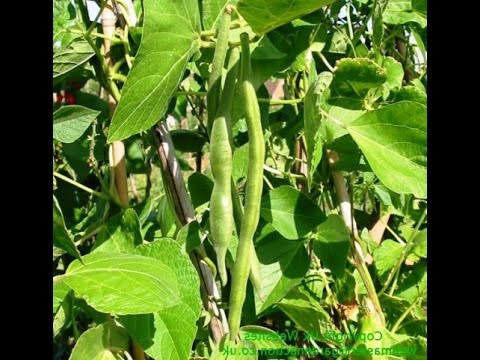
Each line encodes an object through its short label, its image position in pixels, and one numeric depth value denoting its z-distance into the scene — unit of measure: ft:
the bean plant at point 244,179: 2.12
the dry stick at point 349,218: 3.07
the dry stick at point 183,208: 2.80
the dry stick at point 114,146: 2.88
